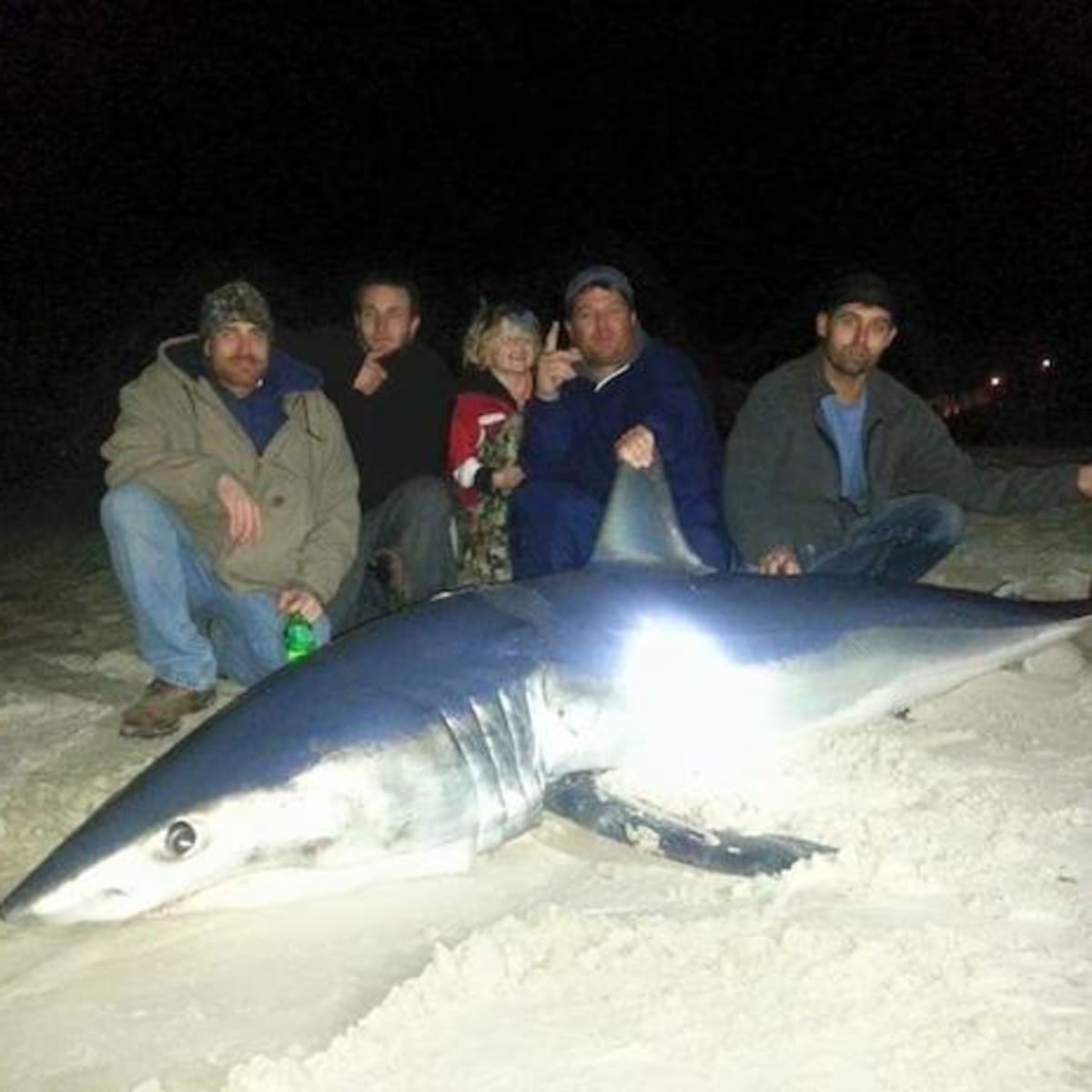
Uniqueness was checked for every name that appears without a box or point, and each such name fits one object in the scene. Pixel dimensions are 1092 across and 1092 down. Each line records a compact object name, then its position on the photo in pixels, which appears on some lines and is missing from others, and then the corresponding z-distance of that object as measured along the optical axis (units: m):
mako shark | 2.40
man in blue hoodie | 4.35
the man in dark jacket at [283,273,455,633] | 4.36
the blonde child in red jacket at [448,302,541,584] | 4.65
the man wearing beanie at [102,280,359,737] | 3.77
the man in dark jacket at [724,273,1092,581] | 4.29
